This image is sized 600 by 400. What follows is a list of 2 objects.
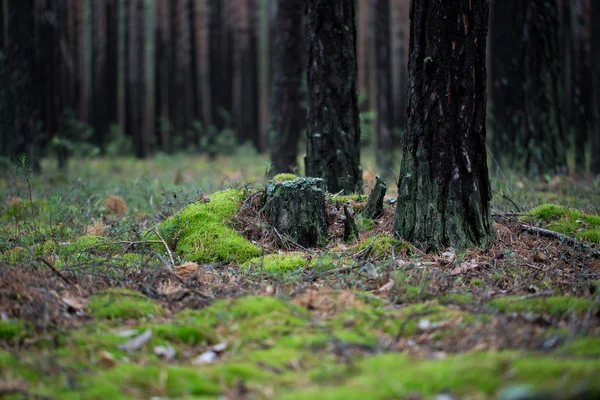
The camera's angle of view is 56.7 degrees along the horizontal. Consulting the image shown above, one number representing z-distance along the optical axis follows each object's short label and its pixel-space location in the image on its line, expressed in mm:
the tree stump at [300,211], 5047
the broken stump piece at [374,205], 5469
